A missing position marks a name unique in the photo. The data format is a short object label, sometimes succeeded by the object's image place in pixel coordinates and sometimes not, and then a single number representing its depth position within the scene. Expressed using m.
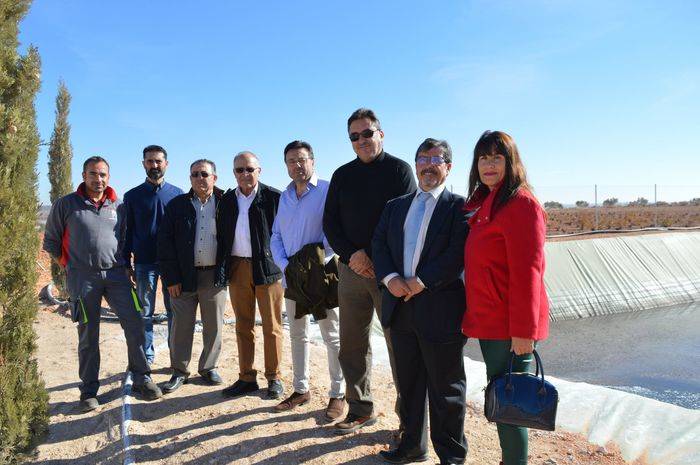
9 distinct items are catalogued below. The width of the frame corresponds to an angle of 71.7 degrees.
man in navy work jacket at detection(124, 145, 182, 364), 5.05
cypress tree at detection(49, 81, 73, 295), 9.64
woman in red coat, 2.42
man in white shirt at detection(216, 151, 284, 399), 4.22
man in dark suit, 2.86
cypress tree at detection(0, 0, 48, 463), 2.98
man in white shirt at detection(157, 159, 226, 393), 4.37
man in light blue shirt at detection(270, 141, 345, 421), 3.92
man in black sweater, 3.46
